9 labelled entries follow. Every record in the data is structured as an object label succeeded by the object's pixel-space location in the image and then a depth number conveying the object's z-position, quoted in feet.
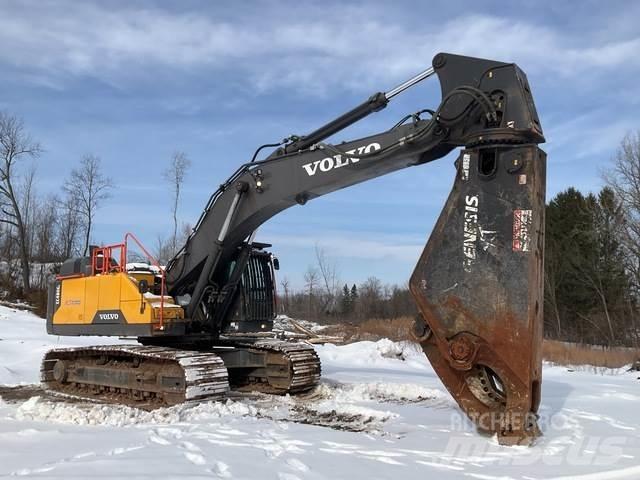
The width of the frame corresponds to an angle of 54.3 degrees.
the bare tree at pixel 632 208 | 124.01
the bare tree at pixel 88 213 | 143.54
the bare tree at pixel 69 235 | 152.25
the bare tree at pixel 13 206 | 124.26
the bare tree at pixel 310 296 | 202.99
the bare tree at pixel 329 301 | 196.09
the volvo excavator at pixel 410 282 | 19.54
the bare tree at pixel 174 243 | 141.28
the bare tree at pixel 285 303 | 174.40
